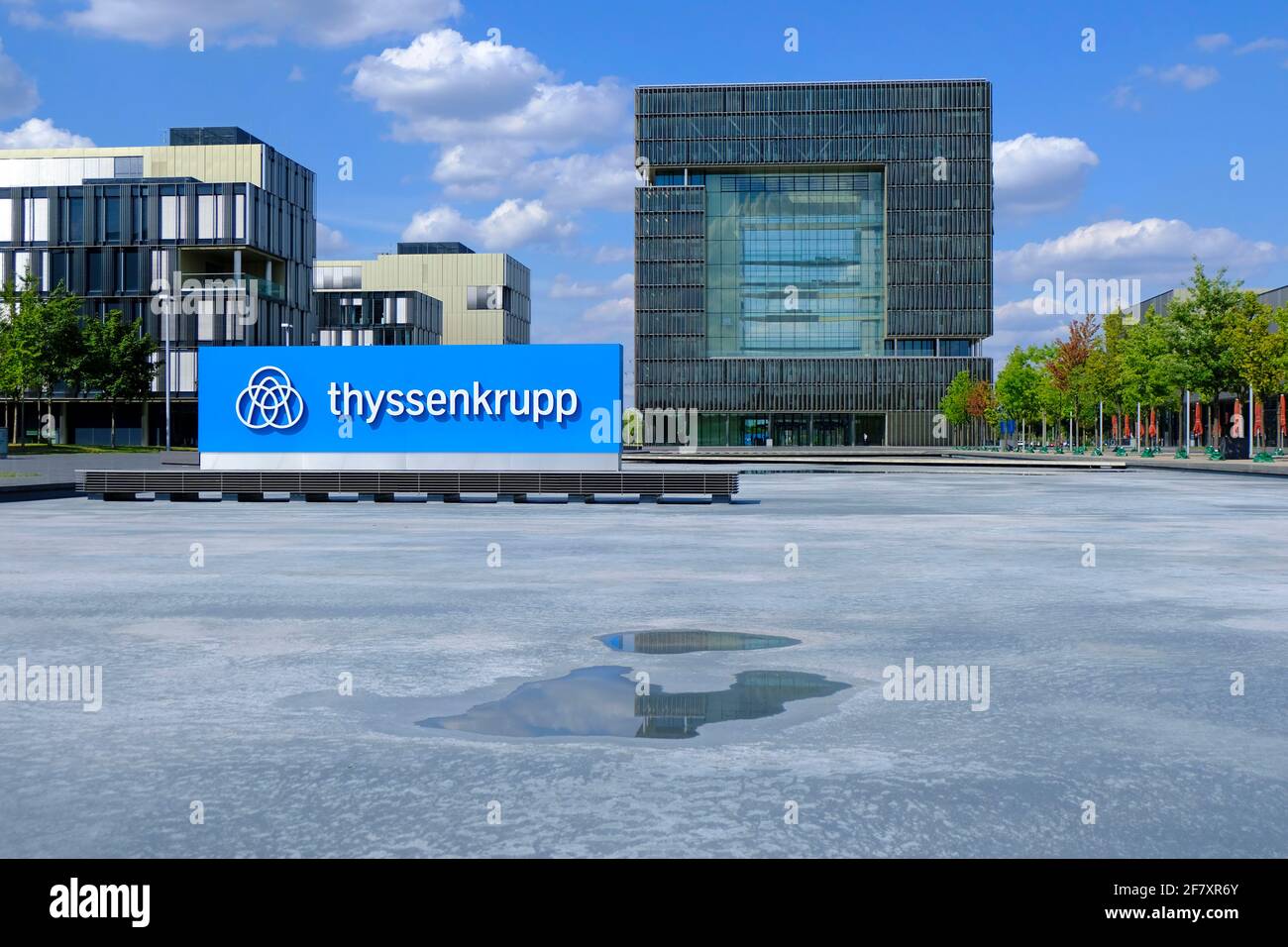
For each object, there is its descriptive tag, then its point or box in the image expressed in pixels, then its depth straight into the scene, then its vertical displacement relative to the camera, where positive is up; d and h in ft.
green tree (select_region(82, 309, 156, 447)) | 260.21 +18.93
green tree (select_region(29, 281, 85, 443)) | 252.62 +21.76
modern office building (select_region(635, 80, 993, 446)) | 391.65 +64.04
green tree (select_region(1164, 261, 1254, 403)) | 213.46 +21.43
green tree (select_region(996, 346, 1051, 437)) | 321.32 +17.87
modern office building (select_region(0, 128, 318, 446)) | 279.69 +44.78
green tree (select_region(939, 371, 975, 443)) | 373.20 +16.77
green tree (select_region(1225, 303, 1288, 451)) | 204.85 +18.28
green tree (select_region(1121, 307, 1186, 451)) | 224.94 +18.57
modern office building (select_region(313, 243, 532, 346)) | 463.83 +63.76
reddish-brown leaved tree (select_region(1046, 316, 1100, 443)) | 276.82 +20.86
